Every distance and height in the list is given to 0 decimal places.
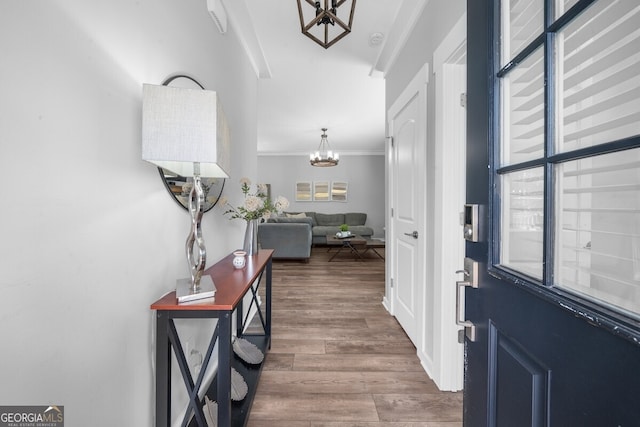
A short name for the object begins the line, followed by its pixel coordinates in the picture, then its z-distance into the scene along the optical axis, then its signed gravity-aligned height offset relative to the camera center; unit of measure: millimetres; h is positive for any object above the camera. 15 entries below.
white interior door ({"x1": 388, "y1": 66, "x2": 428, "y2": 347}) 2055 +38
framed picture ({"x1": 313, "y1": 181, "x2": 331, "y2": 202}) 8414 +479
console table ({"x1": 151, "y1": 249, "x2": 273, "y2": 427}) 1073 -560
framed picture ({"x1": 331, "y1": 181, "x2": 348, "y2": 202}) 8383 +479
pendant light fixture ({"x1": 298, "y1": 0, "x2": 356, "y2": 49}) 1252 +890
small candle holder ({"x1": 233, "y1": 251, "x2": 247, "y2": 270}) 1713 -334
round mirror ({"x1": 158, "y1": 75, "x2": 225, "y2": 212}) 1280 +126
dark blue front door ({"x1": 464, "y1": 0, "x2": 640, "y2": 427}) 424 -126
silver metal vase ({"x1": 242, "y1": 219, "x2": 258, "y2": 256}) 2083 -244
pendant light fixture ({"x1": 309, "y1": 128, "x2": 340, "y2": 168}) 5938 +1021
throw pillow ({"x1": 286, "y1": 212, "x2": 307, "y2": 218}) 7333 -226
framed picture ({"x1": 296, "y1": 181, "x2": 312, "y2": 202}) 8430 +478
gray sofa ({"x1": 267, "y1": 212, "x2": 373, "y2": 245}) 7316 -439
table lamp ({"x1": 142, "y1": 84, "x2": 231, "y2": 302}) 938 +281
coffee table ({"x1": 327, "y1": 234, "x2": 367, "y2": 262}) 5611 -731
